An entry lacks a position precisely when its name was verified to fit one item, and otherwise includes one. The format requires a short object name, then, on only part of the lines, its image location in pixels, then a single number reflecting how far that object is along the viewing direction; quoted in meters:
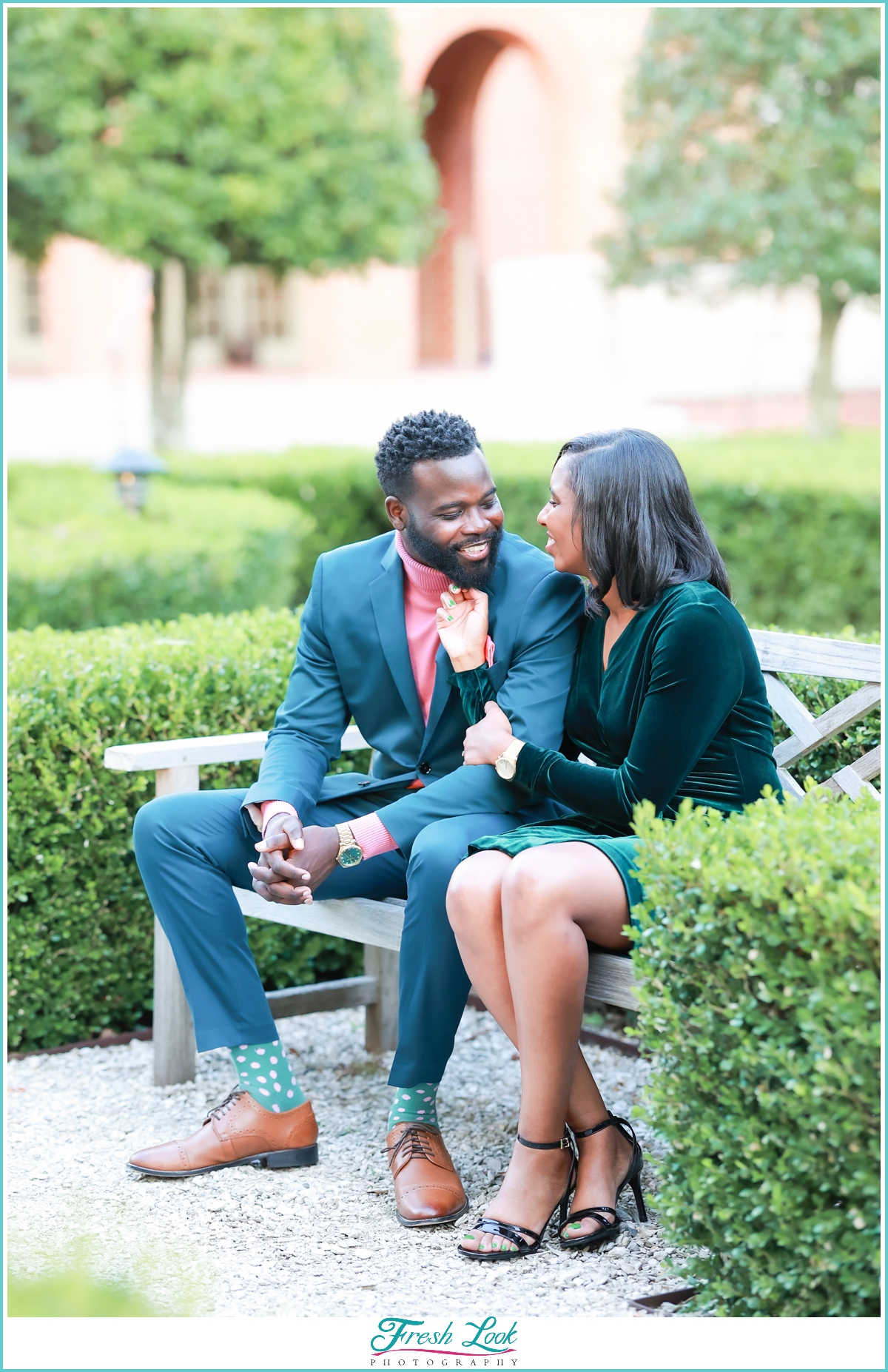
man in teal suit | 3.09
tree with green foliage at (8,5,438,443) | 12.11
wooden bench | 3.29
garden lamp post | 8.67
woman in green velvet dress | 2.73
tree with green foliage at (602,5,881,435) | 13.46
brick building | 21.88
